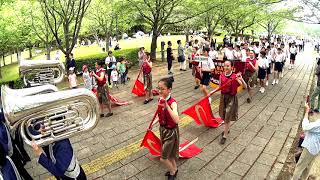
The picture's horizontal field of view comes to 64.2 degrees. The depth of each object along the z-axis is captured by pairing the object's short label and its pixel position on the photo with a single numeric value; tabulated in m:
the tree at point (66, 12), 12.69
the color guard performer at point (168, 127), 4.41
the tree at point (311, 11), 12.10
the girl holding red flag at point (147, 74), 9.62
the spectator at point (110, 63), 12.98
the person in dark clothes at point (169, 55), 14.91
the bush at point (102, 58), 16.03
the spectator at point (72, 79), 11.07
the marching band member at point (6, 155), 2.97
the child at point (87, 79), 10.51
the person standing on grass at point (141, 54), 12.62
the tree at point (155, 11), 17.20
